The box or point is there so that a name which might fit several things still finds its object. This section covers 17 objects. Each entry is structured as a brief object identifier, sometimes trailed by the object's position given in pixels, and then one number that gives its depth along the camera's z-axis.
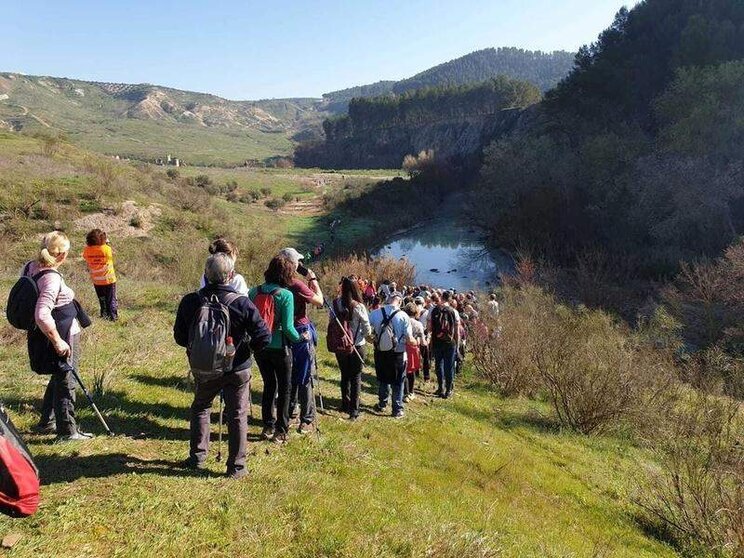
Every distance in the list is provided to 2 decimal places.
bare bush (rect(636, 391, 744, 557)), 5.22
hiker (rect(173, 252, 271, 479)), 3.82
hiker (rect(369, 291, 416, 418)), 7.01
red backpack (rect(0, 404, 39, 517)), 2.55
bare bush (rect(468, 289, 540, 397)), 11.29
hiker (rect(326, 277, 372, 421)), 6.36
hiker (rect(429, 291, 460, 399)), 9.07
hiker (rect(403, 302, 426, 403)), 8.22
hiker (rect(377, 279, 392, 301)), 13.62
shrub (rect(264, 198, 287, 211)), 50.00
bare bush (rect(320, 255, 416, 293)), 23.31
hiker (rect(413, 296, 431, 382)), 10.27
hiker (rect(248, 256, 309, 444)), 4.86
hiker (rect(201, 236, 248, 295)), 5.26
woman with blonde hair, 4.06
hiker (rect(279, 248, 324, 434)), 5.29
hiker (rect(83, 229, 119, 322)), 8.37
